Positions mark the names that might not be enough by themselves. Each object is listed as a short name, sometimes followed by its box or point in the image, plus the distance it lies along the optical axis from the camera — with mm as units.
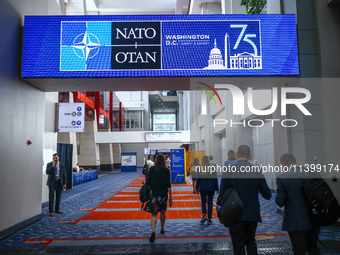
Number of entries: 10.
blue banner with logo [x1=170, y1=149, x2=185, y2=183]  16906
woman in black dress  5475
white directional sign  11109
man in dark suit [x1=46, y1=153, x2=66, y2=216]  8008
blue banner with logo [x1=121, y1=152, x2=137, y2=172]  32375
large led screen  6289
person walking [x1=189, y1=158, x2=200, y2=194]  11016
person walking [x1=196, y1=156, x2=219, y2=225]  6645
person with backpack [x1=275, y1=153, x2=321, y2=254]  3381
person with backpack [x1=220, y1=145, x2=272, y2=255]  3592
